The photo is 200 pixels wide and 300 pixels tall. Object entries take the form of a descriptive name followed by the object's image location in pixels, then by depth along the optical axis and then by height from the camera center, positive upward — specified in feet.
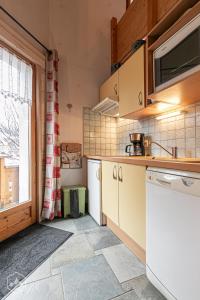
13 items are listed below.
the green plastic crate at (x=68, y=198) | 7.66 -2.13
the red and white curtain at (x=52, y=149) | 7.27 +0.08
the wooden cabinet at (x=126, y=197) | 4.25 -1.37
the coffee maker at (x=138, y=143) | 6.74 +0.31
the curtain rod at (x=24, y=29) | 5.51 +4.50
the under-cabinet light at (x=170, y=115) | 5.46 +1.23
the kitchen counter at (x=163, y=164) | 2.68 -0.26
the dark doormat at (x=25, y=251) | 4.03 -2.99
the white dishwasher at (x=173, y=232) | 2.62 -1.45
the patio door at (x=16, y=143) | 5.81 +0.29
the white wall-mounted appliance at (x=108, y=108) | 7.26 +2.07
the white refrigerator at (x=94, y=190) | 6.80 -1.66
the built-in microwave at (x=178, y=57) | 3.54 +2.25
